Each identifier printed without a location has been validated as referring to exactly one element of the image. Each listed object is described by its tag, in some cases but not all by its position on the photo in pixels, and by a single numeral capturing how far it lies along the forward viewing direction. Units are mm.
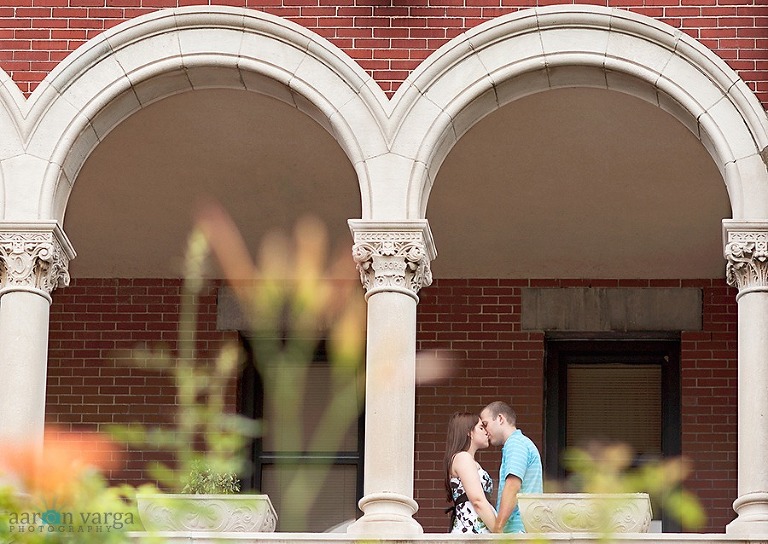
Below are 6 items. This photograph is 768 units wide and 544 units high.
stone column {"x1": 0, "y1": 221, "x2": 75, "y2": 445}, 17203
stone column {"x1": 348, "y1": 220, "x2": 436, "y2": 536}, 16734
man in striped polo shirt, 16422
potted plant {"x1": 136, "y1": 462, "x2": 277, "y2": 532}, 15023
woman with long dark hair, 16203
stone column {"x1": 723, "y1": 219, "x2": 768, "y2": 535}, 16359
